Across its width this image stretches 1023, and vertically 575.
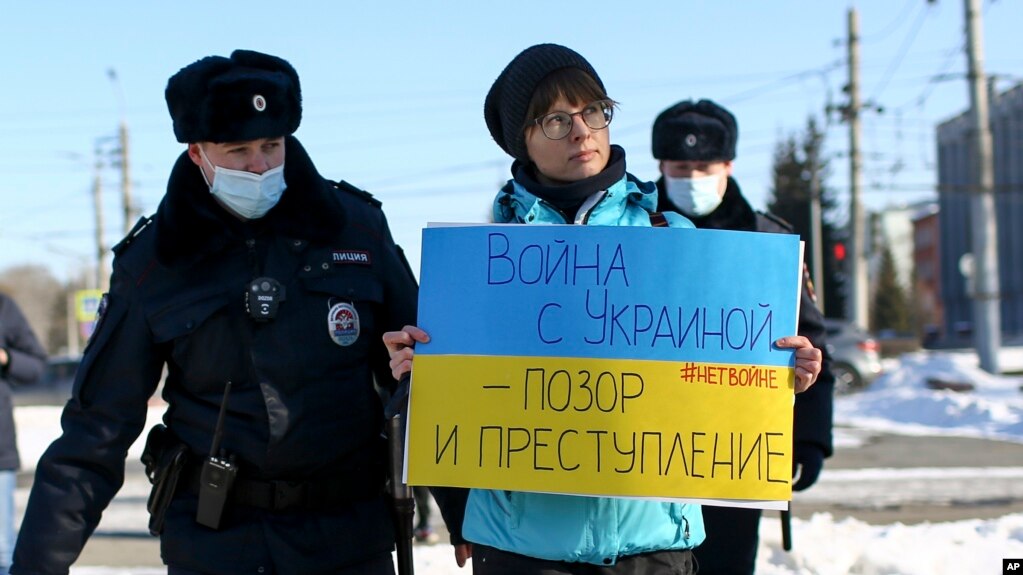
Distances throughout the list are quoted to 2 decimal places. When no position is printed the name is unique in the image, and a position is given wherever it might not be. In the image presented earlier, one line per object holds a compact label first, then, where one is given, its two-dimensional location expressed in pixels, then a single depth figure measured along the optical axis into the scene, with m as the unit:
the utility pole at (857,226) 30.75
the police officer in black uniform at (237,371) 3.02
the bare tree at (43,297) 105.62
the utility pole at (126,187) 39.56
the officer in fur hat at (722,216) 3.85
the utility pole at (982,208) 23.14
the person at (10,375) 5.23
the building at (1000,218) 52.81
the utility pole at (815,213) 36.79
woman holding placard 2.65
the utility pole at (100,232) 41.65
